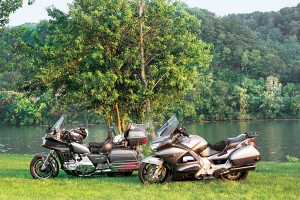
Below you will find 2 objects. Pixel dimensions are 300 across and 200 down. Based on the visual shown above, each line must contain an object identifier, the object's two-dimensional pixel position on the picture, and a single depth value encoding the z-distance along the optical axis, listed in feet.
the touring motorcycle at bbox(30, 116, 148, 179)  36.88
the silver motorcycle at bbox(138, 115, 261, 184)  31.83
